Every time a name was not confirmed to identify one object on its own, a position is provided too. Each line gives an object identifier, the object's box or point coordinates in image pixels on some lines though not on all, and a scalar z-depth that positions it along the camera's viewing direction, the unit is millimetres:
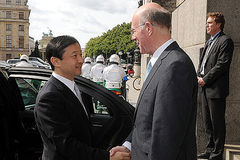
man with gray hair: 1562
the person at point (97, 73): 11711
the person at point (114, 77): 9641
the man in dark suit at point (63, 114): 1803
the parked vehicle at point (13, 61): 38800
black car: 2762
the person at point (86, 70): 13589
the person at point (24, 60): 11547
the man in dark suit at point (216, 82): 3518
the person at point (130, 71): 26008
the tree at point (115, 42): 68562
